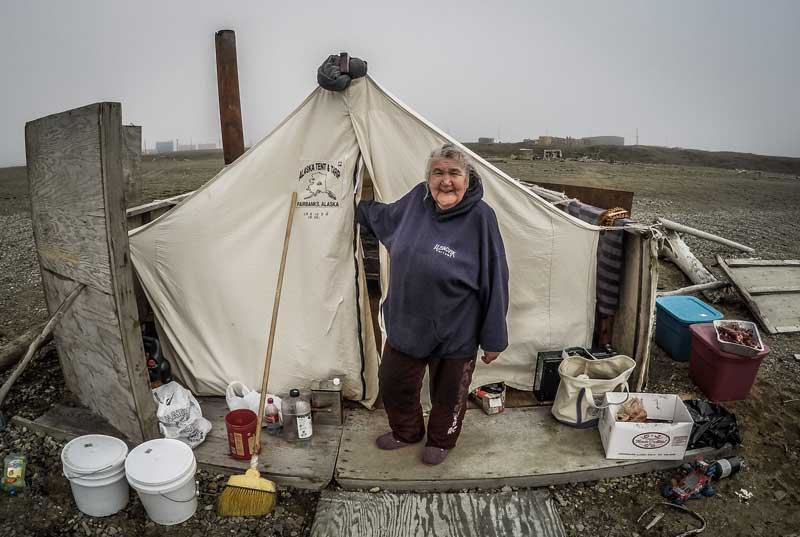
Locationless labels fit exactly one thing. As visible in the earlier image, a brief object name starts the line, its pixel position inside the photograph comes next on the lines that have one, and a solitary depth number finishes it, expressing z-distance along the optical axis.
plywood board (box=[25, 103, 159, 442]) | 2.65
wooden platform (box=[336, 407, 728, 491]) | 2.94
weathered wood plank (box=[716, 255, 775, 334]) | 5.32
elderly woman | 2.61
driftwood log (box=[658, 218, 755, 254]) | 5.71
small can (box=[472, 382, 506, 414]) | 3.56
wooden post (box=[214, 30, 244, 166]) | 4.02
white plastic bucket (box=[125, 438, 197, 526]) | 2.54
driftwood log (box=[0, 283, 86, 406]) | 2.91
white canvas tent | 3.46
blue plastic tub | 4.51
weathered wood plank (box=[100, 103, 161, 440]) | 2.58
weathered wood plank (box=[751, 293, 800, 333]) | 5.35
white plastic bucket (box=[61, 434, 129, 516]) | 2.62
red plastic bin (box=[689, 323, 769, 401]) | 3.79
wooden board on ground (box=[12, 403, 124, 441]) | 3.32
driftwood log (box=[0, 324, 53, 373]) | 4.20
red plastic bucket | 3.03
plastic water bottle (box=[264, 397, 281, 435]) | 3.38
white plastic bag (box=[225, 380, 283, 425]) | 3.48
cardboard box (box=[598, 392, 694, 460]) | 3.04
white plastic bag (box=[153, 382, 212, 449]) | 3.17
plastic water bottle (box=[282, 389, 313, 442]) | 3.24
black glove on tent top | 3.23
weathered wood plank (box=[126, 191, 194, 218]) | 4.04
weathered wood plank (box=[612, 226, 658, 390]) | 3.51
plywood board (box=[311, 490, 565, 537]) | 2.64
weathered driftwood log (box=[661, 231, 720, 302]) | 6.32
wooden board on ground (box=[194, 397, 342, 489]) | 2.96
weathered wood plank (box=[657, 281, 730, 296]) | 6.08
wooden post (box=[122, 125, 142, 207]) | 3.60
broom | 2.71
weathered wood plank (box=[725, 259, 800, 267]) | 6.26
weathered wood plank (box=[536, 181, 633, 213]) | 4.68
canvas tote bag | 3.33
